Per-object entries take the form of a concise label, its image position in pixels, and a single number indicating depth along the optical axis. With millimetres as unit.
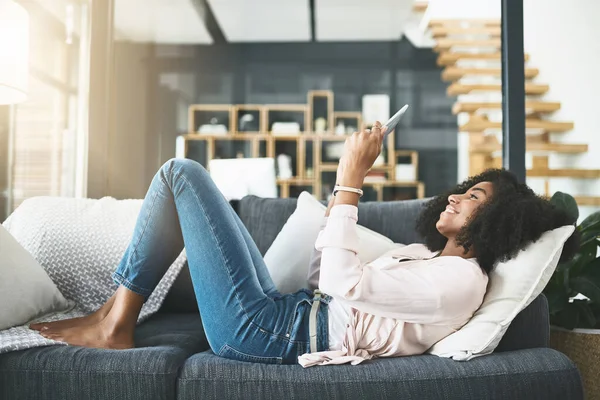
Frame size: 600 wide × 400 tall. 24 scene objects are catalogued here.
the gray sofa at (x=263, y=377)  1360
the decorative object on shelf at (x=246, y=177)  2680
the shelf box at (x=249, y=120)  4152
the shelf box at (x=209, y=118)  4031
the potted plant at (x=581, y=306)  1926
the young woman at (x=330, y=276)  1397
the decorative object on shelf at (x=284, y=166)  4102
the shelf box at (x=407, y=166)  4039
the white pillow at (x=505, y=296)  1444
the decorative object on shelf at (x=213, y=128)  4074
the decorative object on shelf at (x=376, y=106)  4082
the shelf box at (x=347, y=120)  4160
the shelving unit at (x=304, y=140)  4055
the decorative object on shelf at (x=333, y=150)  4199
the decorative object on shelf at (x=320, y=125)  4180
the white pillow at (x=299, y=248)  1972
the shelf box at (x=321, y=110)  4160
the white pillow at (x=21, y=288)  1674
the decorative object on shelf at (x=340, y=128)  4176
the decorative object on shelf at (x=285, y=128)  4207
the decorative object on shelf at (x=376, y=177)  4062
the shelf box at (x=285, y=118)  4188
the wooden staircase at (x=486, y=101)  3418
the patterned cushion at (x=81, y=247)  2035
